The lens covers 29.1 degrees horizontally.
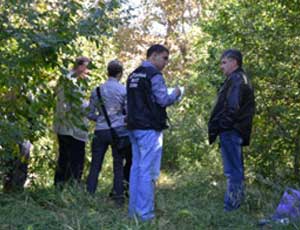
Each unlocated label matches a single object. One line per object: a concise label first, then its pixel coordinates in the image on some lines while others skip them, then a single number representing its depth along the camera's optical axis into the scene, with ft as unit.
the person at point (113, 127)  21.57
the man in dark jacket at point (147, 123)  17.67
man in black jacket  19.39
